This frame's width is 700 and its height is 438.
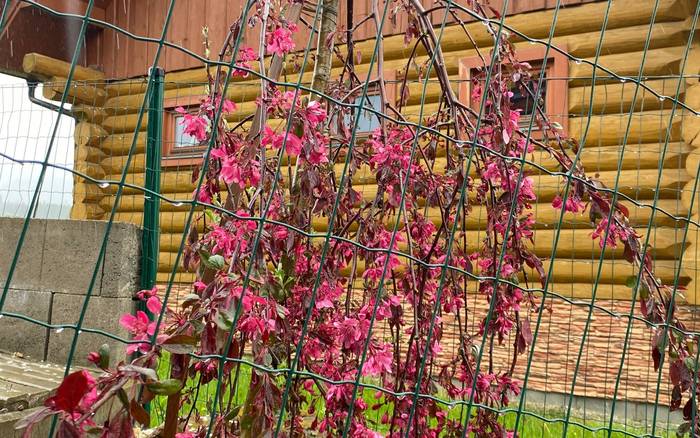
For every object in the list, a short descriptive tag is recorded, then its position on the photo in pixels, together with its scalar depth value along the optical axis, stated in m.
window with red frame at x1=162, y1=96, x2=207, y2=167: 6.72
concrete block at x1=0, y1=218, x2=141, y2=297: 3.50
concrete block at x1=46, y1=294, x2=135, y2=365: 3.50
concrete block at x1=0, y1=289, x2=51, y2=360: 3.67
